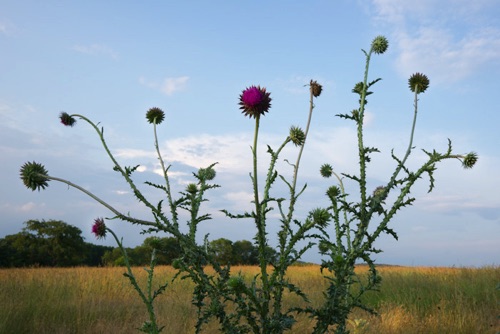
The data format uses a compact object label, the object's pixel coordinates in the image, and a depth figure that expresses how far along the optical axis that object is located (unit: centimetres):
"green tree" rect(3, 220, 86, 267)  3294
